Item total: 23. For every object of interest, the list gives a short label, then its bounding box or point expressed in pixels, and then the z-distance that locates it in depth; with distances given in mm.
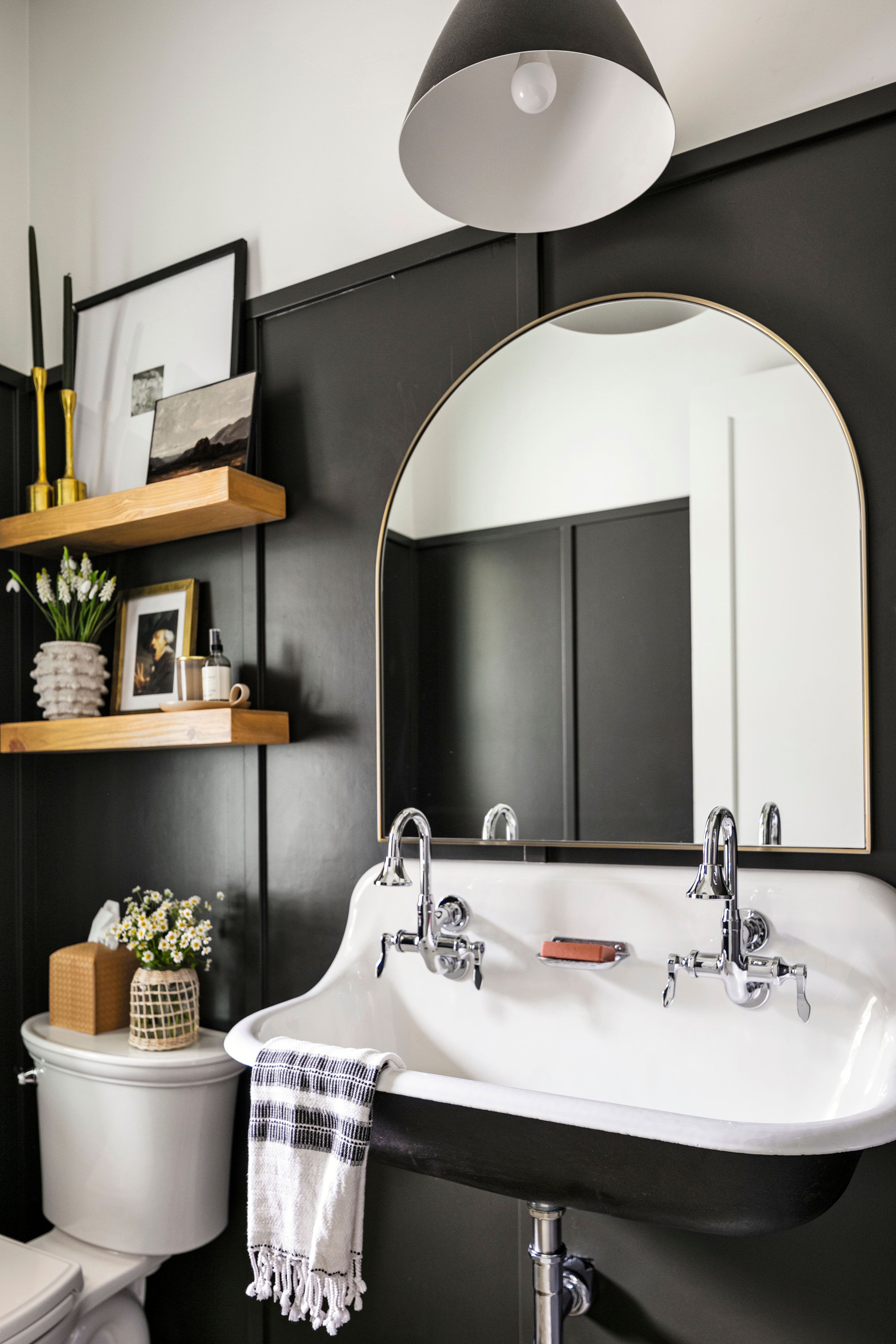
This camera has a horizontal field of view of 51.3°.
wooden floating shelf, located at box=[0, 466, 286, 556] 1634
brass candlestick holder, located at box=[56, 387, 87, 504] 1939
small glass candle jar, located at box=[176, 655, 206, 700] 1684
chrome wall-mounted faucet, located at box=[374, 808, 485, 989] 1295
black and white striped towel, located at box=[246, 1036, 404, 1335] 1053
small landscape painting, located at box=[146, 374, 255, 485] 1722
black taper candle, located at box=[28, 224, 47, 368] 1975
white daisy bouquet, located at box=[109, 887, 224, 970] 1649
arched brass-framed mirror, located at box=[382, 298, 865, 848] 1263
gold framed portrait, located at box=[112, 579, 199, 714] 1849
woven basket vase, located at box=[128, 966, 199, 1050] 1636
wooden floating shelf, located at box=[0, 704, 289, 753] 1577
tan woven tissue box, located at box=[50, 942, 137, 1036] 1739
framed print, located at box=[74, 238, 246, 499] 1839
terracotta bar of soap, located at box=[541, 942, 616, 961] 1277
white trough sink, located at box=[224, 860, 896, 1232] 889
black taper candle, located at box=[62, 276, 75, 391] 1975
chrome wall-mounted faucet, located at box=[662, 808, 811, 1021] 1106
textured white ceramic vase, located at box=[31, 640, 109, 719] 1879
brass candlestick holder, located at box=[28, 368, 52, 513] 1963
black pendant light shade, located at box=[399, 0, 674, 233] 1104
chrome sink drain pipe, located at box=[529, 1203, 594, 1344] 1202
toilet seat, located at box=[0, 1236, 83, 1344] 1365
